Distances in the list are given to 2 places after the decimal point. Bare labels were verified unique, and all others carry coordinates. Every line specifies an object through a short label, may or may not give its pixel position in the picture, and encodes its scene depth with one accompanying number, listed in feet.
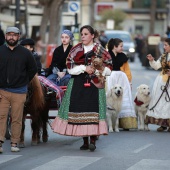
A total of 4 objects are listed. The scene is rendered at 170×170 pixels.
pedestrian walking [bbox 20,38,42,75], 48.88
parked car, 168.41
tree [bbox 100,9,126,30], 303.60
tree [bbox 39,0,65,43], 132.16
